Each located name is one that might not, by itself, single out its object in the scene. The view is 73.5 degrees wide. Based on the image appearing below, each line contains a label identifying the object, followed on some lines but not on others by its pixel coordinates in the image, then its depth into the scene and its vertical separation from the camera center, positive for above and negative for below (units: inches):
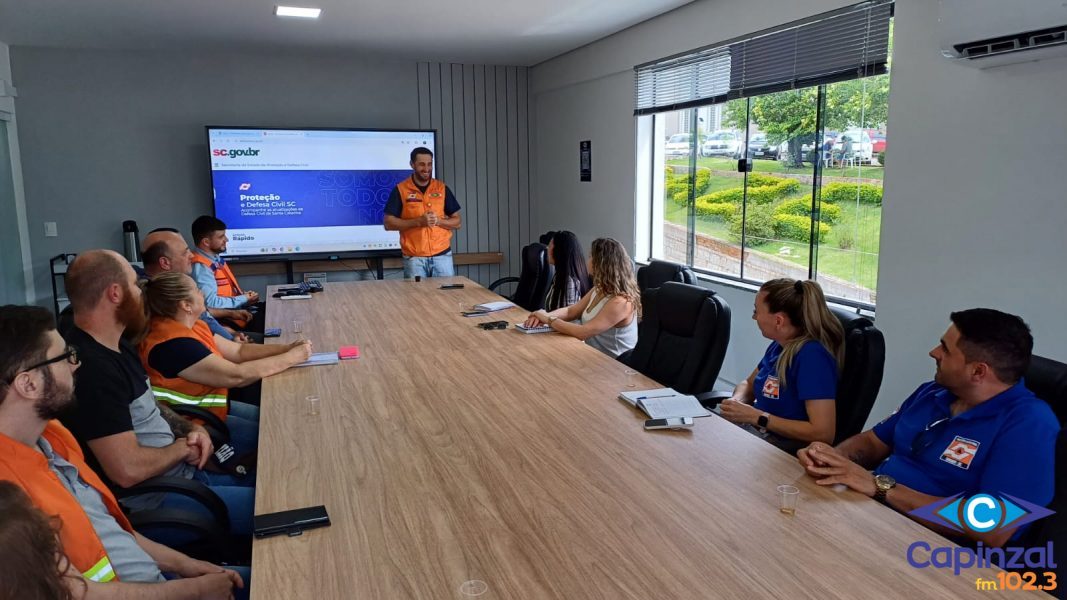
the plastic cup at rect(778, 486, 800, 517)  67.6 -29.5
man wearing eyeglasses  60.2 -24.4
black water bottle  272.2 -16.8
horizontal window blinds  151.2 +31.4
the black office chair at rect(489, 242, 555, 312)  219.1 -27.8
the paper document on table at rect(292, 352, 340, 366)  126.6 -29.6
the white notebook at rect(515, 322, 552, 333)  150.3 -29.1
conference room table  56.9 -30.5
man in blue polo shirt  68.6 -26.0
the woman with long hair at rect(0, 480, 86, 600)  39.4 -20.1
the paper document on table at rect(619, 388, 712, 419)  94.2 -29.1
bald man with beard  83.5 -25.6
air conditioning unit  109.2 +24.3
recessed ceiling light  206.9 +53.0
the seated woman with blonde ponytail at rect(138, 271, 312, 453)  108.3 -25.0
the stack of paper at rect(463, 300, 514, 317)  174.2 -28.7
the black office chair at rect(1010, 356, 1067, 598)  63.7 -24.2
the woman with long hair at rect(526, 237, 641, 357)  149.4 -25.2
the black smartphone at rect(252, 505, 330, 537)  64.6 -30.0
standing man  241.6 -9.9
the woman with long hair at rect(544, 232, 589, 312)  181.5 -20.1
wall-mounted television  279.4 +2.9
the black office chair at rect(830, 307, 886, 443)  100.2 -26.7
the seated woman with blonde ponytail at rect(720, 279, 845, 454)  97.7 -25.6
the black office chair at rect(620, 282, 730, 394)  124.3 -27.1
